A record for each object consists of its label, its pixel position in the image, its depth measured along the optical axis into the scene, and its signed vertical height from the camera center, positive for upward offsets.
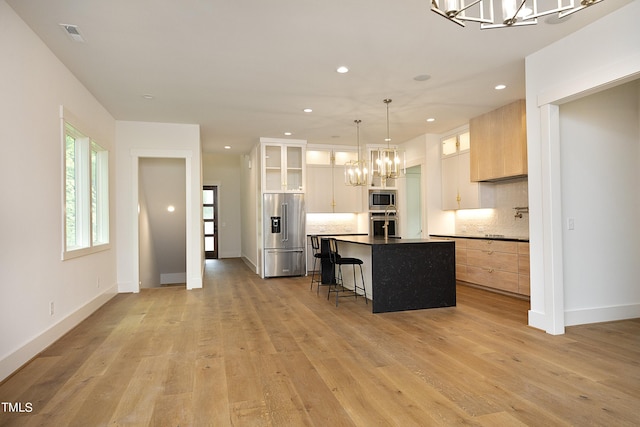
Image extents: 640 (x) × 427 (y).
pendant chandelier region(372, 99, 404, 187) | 5.21 +0.71
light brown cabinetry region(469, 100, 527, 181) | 5.27 +1.06
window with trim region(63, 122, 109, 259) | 4.40 +0.34
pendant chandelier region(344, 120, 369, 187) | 5.71 +0.66
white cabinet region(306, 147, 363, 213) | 8.11 +0.73
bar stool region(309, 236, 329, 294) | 5.96 -0.60
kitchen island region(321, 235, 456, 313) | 4.63 -0.72
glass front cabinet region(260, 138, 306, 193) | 7.59 +1.08
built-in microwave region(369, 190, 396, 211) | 8.11 +0.36
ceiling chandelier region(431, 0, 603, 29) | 1.76 +0.98
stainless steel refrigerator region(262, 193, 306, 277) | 7.54 -0.31
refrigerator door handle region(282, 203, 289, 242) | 7.62 -0.05
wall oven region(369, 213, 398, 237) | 8.12 -0.15
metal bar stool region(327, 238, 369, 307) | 5.23 -0.85
